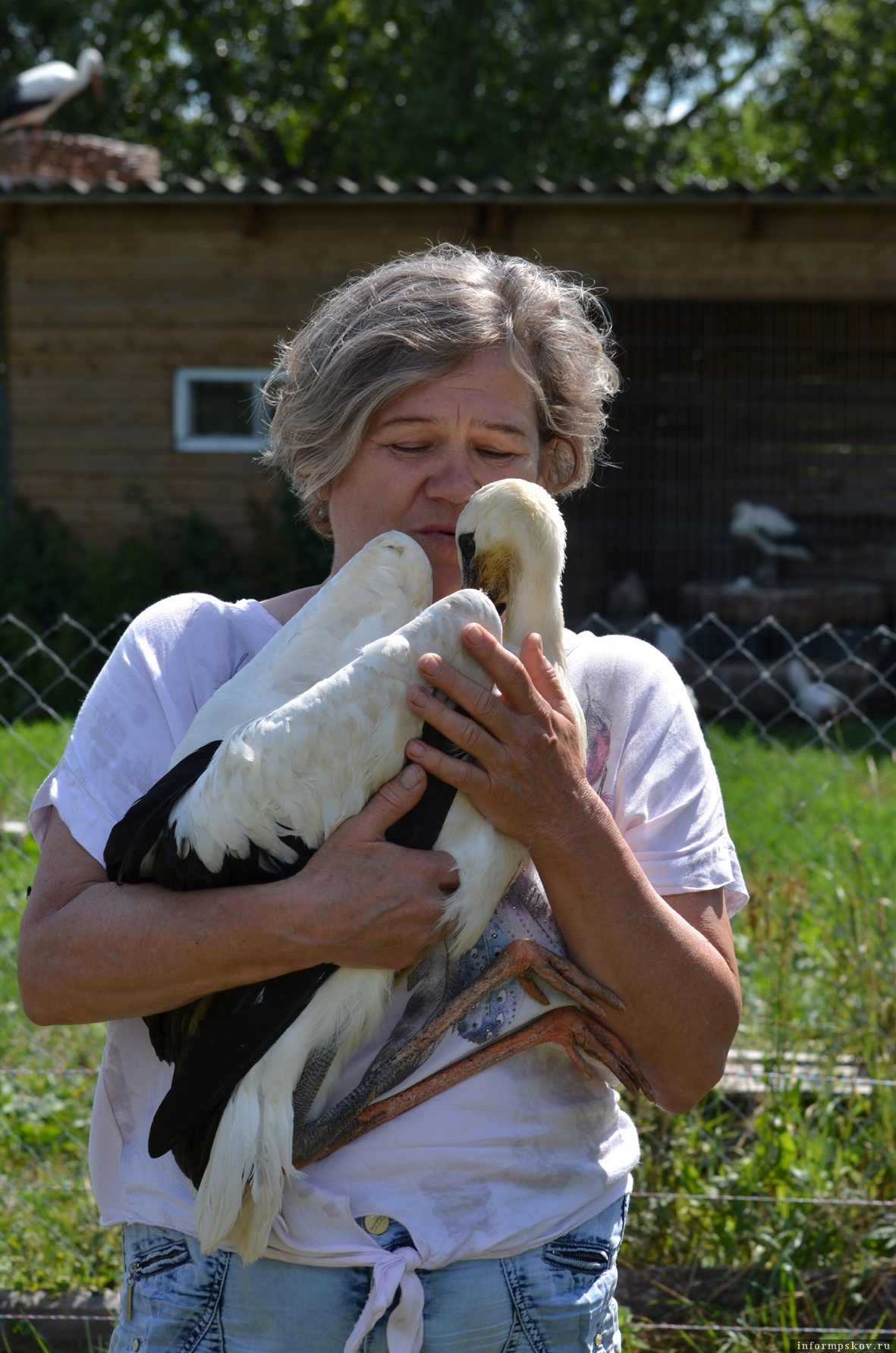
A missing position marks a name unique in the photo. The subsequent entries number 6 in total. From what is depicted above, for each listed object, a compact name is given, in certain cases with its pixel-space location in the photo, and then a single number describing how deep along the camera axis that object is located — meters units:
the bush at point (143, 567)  11.34
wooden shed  11.09
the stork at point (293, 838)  2.01
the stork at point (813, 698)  9.77
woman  1.92
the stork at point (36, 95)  13.59
